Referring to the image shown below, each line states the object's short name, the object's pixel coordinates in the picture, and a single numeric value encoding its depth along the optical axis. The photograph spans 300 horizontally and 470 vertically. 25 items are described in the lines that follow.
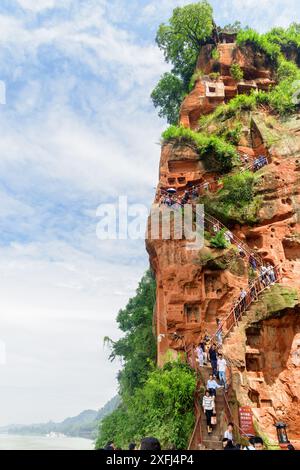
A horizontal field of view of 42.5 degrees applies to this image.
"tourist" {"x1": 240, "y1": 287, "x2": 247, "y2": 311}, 17.65
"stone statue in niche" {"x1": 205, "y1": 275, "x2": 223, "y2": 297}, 18.84
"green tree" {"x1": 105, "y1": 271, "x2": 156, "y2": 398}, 24.17
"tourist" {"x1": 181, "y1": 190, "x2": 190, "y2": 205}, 22.40
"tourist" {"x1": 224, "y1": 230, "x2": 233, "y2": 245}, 20.35
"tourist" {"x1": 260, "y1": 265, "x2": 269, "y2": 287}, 18.39
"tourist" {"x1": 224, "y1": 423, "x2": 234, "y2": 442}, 10.50
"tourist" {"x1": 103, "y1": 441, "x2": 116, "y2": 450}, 7.94
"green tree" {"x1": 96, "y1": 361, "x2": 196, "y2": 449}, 14.04
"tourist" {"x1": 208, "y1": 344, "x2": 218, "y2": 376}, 14.29
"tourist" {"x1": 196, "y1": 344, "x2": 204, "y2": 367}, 14.99
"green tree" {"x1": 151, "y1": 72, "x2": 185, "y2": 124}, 35.25
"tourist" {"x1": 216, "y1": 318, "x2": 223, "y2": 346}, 16.06
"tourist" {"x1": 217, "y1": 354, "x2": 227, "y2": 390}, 13.74
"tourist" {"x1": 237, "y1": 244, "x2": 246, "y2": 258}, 19.89
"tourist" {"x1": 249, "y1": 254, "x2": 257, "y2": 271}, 19.62
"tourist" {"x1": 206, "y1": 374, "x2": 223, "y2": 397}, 13.18
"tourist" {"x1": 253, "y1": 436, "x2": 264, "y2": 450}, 7.93
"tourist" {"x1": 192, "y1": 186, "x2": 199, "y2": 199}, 23.48
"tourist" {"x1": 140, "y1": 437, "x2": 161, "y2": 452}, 5.24
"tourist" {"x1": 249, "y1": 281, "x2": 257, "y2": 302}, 17.68
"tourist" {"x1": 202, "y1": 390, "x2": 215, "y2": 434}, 12.50
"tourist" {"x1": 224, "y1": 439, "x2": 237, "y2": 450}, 8.16
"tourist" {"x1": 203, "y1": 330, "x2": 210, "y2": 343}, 17.01
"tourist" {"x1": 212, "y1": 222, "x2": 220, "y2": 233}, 20.73
